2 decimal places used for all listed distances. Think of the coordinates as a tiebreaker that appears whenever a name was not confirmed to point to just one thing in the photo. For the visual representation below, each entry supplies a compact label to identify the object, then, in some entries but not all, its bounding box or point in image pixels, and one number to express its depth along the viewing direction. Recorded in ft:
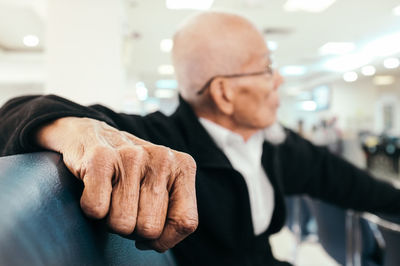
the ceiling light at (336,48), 26.29
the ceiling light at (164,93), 55.09
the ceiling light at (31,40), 22.56
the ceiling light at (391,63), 30.03
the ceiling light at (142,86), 38.24
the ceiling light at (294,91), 52.14
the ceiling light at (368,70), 34.22
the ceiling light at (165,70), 35.40
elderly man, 0.94
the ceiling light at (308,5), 17.15
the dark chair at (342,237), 5.16
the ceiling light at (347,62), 30.54
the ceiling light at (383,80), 42.38
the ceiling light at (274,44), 25.45
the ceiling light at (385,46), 25.21
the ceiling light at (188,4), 16.60
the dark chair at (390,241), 3.78
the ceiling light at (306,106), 54.72
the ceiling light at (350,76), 37.49
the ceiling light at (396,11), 18.55
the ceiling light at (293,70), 36.29
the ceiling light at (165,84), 45.03
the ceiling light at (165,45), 24.77
